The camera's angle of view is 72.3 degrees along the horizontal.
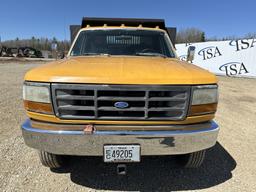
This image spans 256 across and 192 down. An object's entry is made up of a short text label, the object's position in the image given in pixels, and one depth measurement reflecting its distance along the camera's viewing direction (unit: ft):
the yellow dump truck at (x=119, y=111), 5.98
